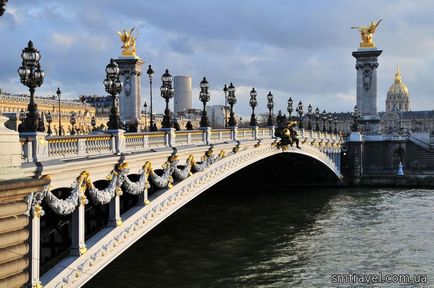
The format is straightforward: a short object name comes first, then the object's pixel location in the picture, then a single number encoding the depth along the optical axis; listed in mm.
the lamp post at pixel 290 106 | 57531
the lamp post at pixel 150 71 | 35925
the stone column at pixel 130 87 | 69750
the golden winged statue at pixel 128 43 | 68312
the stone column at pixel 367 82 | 93375
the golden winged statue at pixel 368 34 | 95188
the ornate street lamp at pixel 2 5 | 12266
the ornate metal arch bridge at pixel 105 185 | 15195
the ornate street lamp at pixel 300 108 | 64600
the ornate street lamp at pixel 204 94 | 29984
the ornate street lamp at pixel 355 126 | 79294
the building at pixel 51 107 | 81438
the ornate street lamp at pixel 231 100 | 35500
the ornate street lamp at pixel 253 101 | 41044
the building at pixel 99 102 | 126438
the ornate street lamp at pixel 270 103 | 46812
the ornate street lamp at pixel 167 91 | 25481
